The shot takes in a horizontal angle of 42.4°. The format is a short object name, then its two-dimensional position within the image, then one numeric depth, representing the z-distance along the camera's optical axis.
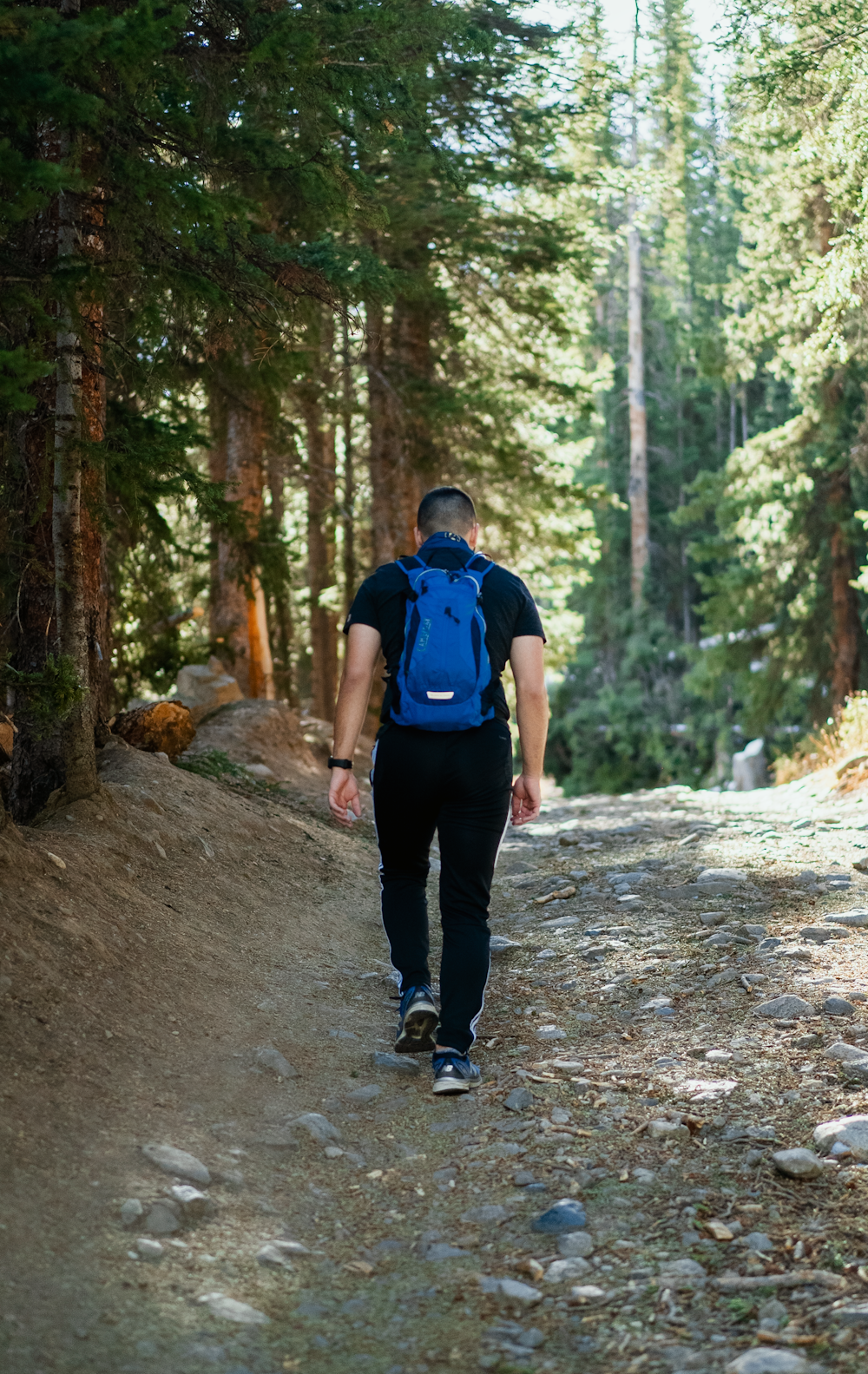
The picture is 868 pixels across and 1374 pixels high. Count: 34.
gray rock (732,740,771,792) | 22.89
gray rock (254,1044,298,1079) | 4.27
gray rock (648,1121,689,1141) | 3.71
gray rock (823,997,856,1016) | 4.70
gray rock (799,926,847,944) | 5.87
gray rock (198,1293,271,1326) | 2.65
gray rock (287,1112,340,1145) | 3.78
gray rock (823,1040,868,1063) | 4.18
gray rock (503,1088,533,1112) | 4.02
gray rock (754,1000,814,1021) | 4.76
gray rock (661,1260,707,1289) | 2.85
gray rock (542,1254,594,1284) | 2.91
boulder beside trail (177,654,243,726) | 12.84
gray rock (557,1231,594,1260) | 3.03
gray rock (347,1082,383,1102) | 4.17
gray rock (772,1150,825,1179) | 3.36
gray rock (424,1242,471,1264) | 3.04
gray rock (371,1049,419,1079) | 4.47
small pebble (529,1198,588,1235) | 3.17
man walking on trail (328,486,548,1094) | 4.32
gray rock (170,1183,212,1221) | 3.10
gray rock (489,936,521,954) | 6.38
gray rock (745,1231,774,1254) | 2.98
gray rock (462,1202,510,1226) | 3.25
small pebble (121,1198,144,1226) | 2.99
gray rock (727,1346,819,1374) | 2.42
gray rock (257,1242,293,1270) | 2.95
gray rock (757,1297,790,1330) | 2.68
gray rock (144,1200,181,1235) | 2.99
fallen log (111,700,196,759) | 8.27
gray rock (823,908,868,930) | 6.06
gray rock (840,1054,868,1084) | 4.04
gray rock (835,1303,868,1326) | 2.62
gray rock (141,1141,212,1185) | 3.28
